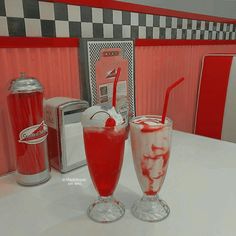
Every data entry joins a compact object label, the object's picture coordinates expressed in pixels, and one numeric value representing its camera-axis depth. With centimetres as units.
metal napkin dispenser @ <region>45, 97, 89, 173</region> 87
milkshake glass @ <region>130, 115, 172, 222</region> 63
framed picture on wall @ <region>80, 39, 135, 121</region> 110
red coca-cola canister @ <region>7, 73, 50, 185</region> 78
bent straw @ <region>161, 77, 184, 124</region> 63
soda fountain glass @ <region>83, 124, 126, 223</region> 64
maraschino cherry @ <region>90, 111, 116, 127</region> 63
